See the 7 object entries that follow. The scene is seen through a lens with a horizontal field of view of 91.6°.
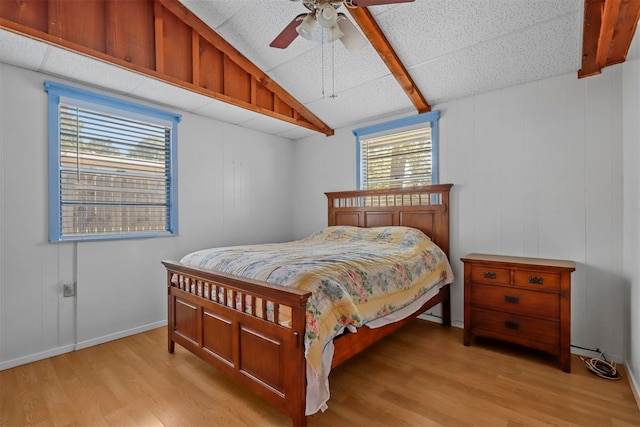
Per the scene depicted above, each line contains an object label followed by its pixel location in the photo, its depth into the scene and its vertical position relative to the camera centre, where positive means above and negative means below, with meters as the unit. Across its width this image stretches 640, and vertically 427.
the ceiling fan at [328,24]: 1.96 +1.27
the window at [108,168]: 2.84 +0.46
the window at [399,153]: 3.70 +0.76
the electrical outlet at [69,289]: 2.86 -0.71
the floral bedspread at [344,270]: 1.83 -0.42
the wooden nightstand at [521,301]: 2.45 -0.76
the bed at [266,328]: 1.72 -0.80
